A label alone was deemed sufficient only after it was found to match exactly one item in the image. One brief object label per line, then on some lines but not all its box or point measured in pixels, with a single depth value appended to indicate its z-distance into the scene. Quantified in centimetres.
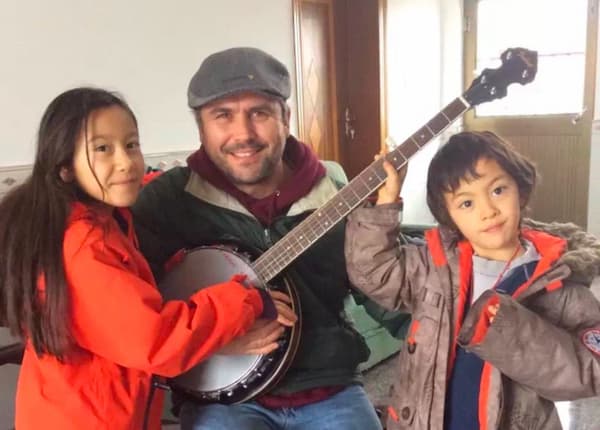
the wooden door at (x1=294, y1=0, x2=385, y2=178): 394
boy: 109
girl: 105
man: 141
